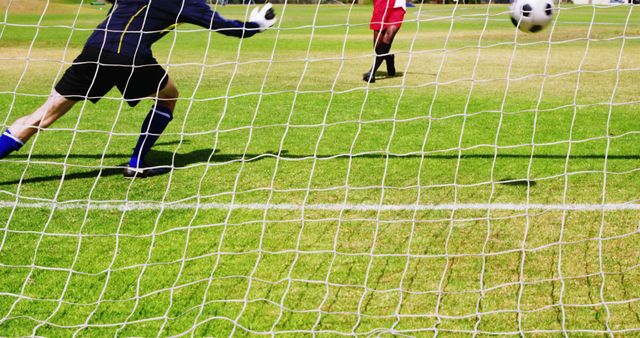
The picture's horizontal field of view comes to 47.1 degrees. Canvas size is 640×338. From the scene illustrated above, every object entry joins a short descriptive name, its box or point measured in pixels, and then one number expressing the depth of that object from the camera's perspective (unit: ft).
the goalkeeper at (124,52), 17.56
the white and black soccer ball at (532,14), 17.88
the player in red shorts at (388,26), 35.19
